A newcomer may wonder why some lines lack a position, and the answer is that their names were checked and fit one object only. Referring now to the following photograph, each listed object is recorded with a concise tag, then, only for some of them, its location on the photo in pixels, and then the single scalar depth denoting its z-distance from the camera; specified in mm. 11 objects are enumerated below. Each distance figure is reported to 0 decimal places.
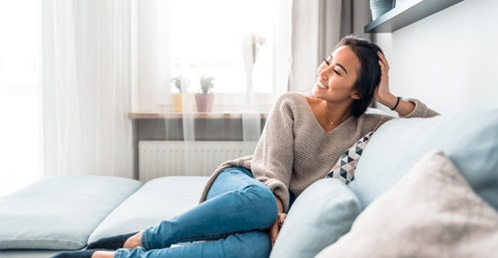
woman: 1848
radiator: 3119
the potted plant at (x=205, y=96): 3059
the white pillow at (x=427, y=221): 799
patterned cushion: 1822
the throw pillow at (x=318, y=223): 1166
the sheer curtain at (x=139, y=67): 3061
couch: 824
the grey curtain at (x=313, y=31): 2994
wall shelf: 1860
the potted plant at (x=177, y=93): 3080
